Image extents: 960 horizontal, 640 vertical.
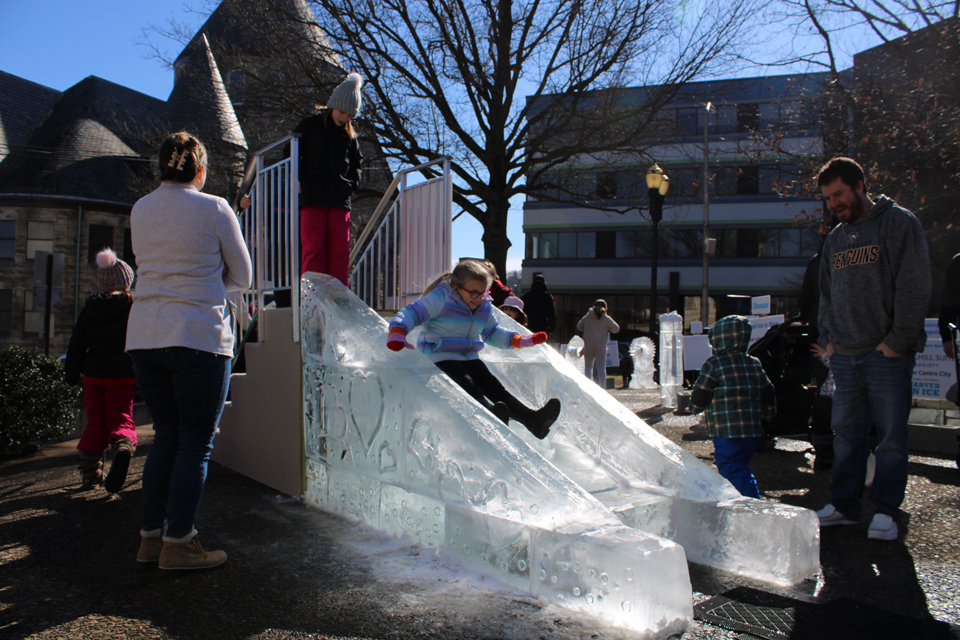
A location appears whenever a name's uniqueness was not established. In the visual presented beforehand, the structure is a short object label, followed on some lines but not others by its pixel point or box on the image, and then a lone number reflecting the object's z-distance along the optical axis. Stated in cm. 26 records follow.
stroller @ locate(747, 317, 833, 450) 557
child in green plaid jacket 383
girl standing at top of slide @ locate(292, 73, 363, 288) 484
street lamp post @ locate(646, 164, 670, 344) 1328
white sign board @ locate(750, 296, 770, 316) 1148
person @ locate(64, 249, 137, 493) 459
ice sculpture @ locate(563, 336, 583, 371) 1330
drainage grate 233
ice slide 241
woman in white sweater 286
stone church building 1698
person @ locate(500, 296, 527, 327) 550
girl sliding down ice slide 369
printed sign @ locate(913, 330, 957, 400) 652
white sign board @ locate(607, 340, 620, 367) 2020
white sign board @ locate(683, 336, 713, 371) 1320
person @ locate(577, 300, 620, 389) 1228
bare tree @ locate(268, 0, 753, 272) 1367
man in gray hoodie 339
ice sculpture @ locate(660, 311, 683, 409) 990
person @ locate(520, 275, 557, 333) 868
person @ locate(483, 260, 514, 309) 584
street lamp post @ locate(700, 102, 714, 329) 2642
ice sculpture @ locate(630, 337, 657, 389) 1548
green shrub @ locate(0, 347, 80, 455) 615
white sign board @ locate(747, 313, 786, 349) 898
